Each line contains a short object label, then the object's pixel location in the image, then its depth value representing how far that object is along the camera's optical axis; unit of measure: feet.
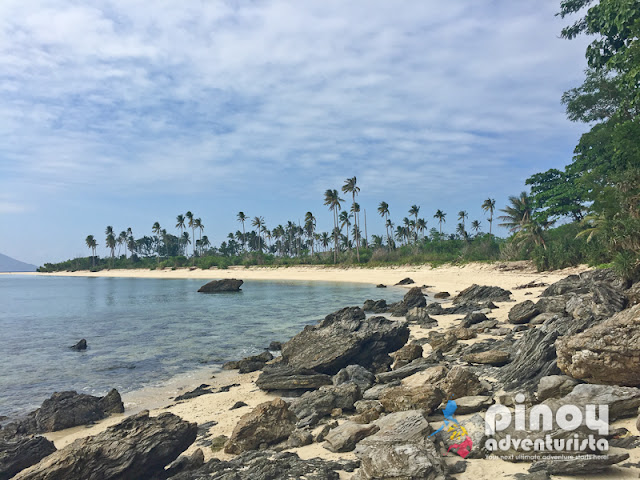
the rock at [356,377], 31.35
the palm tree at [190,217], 447.01
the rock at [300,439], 22.06
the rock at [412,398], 22.88
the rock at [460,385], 24.22
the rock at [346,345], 38.11
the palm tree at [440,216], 392.47
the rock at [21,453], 22.97
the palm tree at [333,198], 318.65
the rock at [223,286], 180.45
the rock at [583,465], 14.70
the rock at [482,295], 85.22
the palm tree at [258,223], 456.04
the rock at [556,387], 21.49
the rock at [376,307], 87.71
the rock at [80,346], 62.54
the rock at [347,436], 20.30
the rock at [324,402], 25.73
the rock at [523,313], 52.81
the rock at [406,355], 39.09
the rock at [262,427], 23.00
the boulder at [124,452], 19.16
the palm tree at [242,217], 447.01
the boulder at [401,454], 15.67
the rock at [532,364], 25.25
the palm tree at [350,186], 307.58
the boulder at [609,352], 20.42
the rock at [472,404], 22.25
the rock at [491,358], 32.22
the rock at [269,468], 17.80
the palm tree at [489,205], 284.82
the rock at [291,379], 34.32
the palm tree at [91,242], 519.60
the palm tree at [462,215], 395.67
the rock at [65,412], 31.22
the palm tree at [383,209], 342.64
